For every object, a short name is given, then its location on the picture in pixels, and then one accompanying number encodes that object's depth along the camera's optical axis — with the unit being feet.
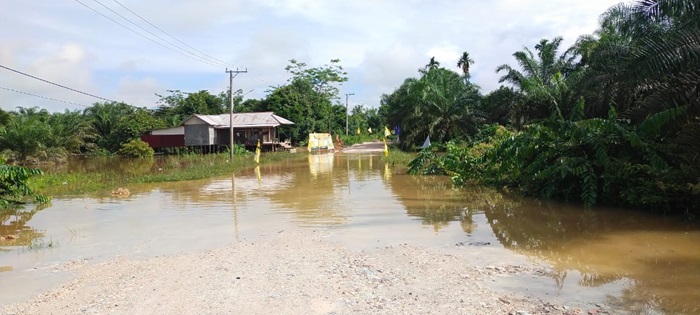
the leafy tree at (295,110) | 176.76
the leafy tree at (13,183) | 41.60
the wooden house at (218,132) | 145.38
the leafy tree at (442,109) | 123.65
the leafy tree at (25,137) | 111.14
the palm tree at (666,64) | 32.12
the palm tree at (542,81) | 89.56
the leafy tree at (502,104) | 103.30
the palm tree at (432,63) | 183.68
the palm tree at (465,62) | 194.90
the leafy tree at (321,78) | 215.72
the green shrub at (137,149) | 136.77
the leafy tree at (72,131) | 138.31
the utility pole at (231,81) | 112.30
